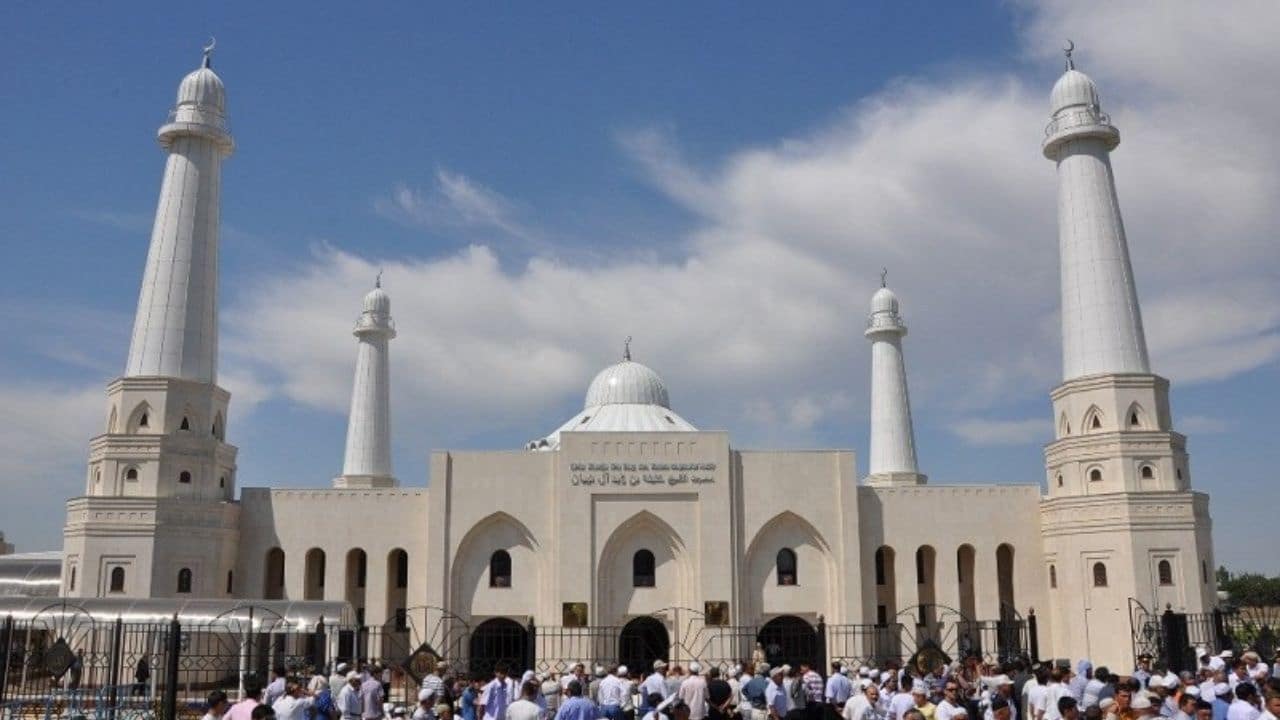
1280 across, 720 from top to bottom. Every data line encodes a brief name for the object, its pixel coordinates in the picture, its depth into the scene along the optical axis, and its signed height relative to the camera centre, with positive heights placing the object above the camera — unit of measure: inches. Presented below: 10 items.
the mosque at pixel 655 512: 1244.5 +99.2
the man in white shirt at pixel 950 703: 451.2 -45.2
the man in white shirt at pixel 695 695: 573.9 -49.1
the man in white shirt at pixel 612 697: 596.7 -52.7
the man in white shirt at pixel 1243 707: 403.9 -40.8
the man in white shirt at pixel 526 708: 485.7 -46.9
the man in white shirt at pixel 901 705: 484.4 -46.5
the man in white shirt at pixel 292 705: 518.6 -47.8
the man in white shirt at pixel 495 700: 602.5 -53.5
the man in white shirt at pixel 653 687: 644.7 -50.6
